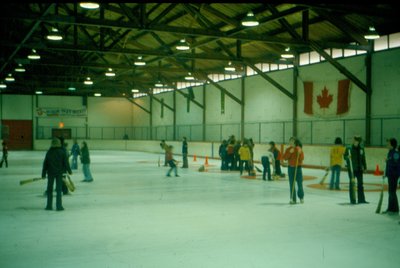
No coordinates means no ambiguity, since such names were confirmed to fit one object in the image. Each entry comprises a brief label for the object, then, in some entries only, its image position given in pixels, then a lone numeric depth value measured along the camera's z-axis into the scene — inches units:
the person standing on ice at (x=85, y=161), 727.7
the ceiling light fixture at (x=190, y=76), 1665.6
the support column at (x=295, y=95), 1205.7
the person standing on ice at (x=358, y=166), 503.2
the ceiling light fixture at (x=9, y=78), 1598.2
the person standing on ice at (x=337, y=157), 628.4
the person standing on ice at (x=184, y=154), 1039.4
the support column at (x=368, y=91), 988.6
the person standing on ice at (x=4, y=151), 1060.5
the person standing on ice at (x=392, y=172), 435.8
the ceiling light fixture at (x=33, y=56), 1047.1
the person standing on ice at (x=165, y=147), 864.8
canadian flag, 1063.0
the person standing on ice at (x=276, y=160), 791.7
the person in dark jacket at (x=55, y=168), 460.4
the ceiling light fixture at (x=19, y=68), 1392.8
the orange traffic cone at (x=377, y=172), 866.8
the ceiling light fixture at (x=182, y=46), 893.8
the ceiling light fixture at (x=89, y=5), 574.6
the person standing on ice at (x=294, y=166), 502.9
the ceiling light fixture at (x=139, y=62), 1140.9
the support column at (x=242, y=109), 1432.2
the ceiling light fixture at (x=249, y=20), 671.1
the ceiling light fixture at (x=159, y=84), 1644.4
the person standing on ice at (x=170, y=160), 840.4
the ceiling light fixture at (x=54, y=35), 797.2
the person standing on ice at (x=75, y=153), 940.5
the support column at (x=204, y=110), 1679.4
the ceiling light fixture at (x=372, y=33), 730.2
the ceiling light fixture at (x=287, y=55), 920.9
